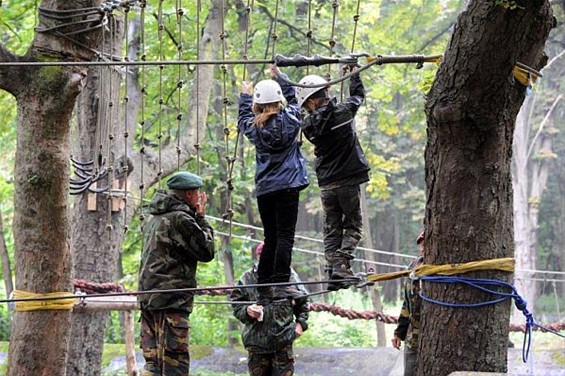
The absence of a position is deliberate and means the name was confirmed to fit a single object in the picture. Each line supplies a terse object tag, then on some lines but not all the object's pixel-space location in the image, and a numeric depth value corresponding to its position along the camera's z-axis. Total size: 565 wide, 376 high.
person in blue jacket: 10.32
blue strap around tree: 7.97
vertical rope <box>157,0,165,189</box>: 11.33
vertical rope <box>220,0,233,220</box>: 10.68
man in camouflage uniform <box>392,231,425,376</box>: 10.74
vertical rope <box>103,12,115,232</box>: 12.16
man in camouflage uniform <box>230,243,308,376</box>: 11.04
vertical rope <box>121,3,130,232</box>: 10.63
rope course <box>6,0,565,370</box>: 8.02
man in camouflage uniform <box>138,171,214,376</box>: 10.36
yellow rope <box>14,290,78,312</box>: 9.72
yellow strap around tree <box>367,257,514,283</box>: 7.95
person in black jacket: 10.50
